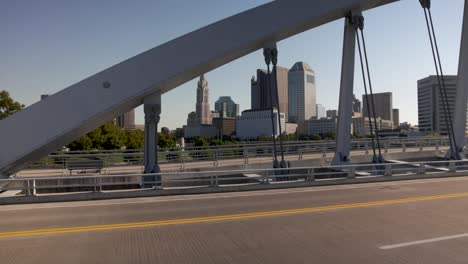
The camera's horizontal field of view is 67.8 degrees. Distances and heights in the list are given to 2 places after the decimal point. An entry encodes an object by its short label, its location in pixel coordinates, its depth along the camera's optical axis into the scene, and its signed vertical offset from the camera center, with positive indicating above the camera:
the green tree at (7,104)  31.59 +3.78
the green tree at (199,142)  73.17 -0.34
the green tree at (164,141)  76.31 +0.06
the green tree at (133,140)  68.31 +0.42
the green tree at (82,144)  45.22 -0.06
